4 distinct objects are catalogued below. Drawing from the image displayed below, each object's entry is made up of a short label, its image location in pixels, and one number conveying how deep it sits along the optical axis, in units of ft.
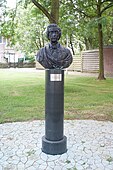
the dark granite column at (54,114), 11.29
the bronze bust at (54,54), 11.18
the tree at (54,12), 26.13
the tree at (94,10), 40.88
